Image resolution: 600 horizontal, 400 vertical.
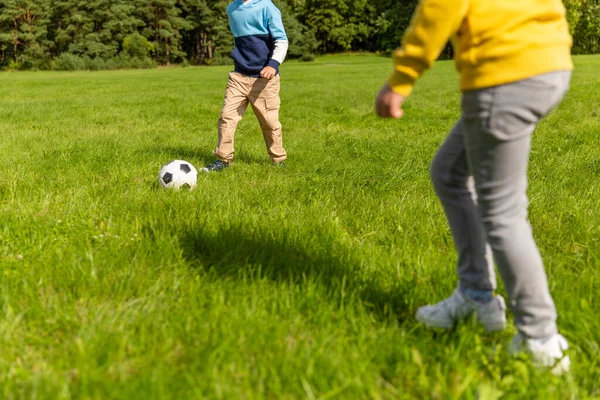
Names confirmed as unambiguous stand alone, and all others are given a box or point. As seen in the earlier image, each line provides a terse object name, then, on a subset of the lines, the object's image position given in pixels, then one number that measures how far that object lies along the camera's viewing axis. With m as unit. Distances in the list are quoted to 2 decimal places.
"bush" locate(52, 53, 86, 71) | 50.16
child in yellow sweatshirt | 1.83
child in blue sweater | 5.68
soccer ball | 4.49
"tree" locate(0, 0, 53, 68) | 57.72
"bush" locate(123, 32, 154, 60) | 56.65
